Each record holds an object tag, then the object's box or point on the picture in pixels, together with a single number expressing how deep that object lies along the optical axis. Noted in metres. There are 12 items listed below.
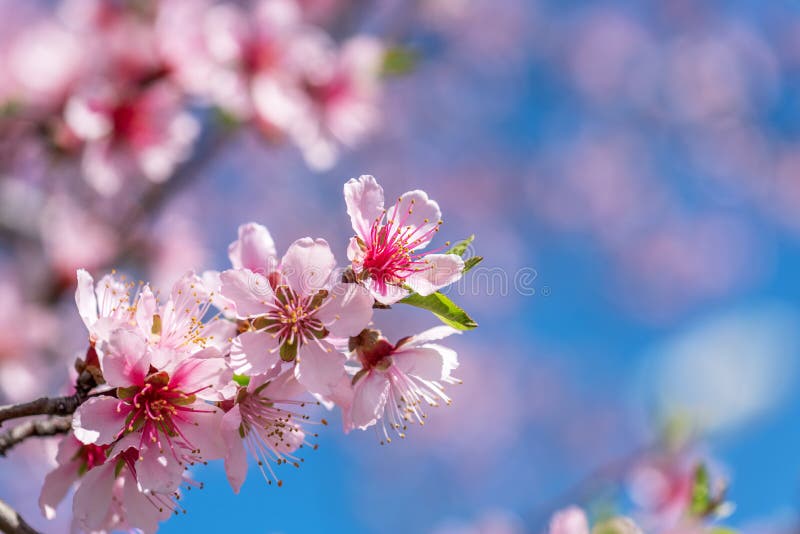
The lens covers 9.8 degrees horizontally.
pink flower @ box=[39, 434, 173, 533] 1.09
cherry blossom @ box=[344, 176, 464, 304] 1.09
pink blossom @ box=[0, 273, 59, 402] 1.51
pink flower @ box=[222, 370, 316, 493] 1.09
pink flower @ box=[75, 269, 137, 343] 1.08
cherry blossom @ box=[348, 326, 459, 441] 1.09
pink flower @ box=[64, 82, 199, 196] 1.31
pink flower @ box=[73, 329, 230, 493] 1.08
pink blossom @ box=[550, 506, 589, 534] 1.14
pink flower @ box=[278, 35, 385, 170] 1.48
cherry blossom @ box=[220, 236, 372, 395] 1.09
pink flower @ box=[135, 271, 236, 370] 1.10
